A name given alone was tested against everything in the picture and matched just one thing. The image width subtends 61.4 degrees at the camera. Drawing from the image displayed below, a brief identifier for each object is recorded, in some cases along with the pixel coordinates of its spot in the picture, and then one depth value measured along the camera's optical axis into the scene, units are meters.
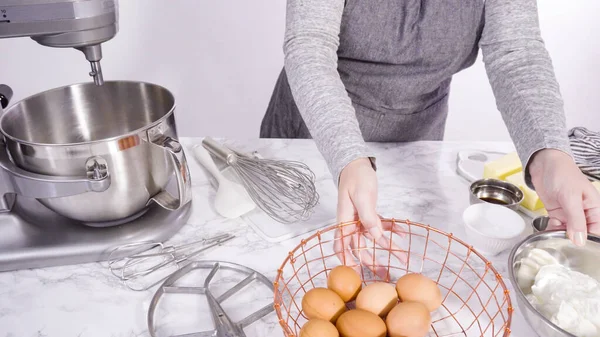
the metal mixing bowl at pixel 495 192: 0.81
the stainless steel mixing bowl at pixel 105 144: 0.66
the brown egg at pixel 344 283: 0.60
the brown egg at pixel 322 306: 0.56
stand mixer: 0.63
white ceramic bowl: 0.72
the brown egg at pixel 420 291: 0.59
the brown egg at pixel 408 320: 0.54
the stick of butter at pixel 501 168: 0.85
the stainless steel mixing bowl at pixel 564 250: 0.62
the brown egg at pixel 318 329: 0.52
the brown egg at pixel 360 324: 0.54
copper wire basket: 0.61
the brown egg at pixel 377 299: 0.58
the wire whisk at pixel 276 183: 0.82
